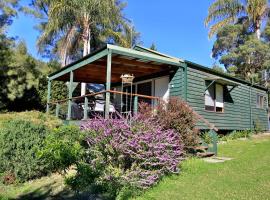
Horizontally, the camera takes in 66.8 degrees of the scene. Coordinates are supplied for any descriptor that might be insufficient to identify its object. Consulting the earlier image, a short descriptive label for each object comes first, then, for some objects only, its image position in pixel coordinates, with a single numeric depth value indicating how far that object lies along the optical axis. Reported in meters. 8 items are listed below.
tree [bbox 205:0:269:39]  17.56
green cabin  7.54
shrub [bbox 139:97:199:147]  5.85
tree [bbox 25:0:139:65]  13.50
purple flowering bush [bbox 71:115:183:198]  4.25
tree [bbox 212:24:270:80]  17.66
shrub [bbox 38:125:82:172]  4.78
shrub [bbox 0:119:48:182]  5.28
